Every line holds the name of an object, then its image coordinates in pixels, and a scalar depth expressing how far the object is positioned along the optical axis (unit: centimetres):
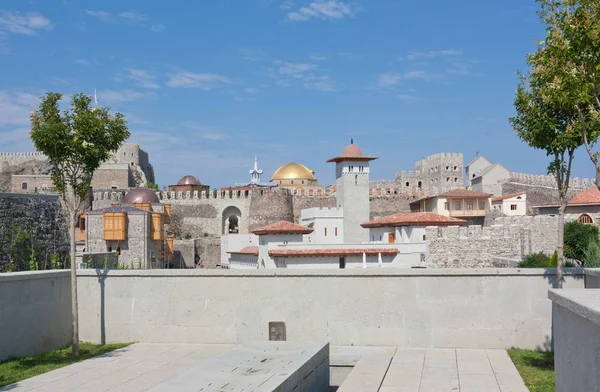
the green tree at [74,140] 950
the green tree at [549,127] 845
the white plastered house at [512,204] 4953
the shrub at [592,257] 1223
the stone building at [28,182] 5782
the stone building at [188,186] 6103
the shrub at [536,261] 2064
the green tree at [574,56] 729
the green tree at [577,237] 2538
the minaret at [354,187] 4841
